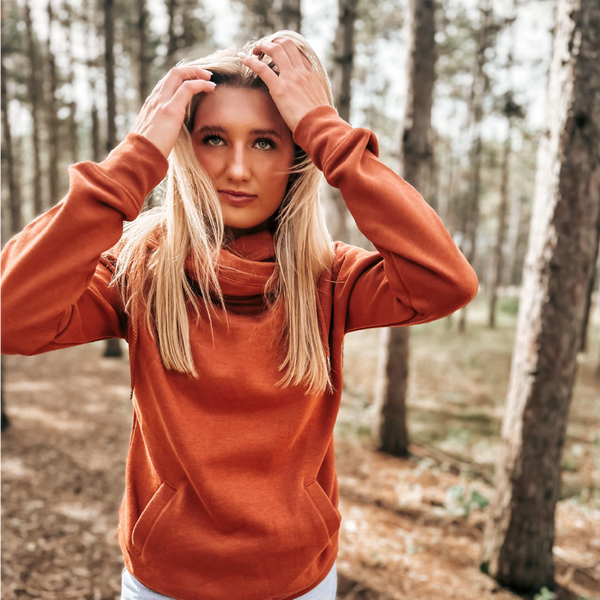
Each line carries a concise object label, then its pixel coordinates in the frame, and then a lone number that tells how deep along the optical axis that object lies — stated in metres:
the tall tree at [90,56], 13.44
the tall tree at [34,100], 12.12
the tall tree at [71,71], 14.07
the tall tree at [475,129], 13.81
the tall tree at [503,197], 14.25
